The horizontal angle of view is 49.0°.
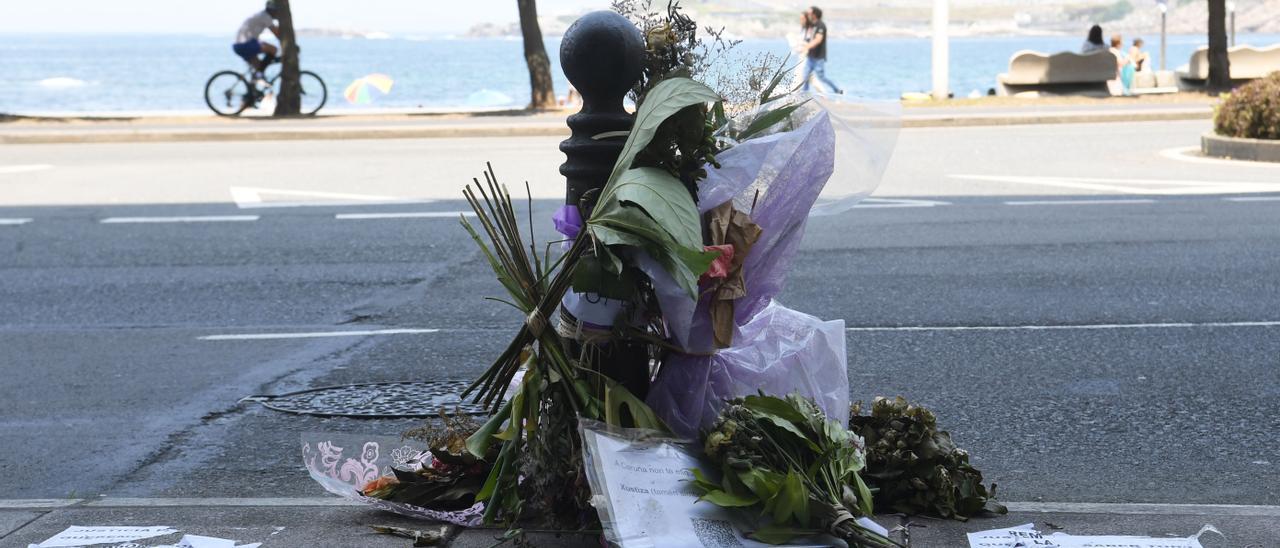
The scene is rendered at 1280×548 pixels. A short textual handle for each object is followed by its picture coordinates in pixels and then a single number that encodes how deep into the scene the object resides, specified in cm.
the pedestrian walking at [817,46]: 2348
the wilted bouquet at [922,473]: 375
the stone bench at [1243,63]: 2747
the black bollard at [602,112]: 353
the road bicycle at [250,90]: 2394
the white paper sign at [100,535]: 375
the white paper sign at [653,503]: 327
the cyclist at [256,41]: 2369
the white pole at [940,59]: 2572
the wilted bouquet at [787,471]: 334
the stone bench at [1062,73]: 2642
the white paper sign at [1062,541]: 353
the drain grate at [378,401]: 554
